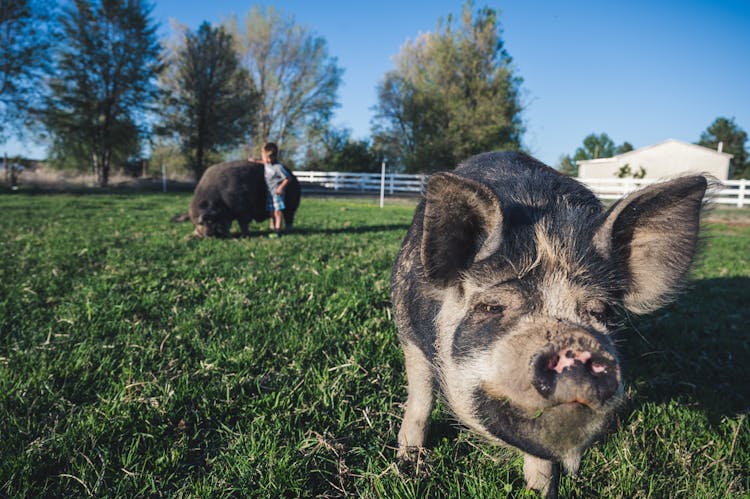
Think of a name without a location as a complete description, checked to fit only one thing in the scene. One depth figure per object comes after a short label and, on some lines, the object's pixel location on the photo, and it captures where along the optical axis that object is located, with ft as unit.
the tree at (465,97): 112.57
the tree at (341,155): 150.00
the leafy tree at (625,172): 111.09
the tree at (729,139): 217.19
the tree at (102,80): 91.66
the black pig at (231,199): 28.32
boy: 30.14
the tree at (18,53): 80.23
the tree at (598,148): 321.32
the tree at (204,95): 111.55
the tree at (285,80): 130.62
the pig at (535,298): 4.86
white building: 136.98
